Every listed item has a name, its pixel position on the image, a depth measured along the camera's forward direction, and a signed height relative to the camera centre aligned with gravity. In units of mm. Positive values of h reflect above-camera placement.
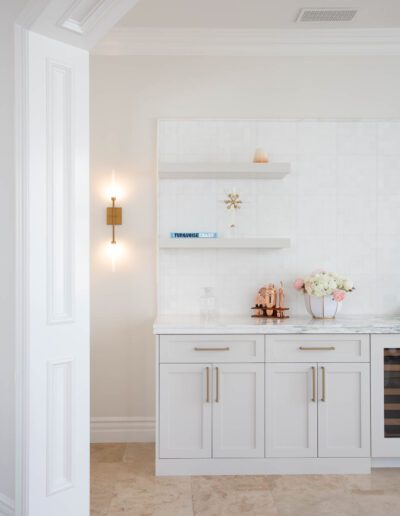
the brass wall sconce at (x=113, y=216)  3918 +247
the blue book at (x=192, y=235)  3816 +106
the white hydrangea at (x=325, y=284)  3650 -229
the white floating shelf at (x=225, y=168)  3721 +565
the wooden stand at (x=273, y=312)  3771 -441
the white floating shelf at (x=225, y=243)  3768 +50
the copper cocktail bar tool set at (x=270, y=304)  3799 -384
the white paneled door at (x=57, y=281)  2385 -144
